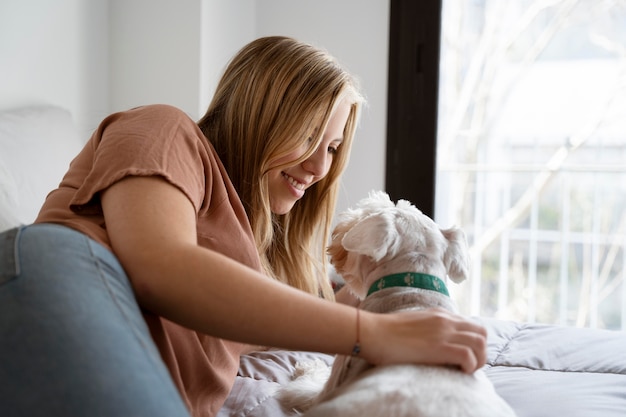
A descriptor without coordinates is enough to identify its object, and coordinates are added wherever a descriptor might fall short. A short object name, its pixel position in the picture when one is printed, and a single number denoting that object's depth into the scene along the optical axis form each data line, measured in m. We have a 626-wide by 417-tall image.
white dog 0.88
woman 0.78
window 3.93
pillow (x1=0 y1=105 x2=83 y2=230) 1.64
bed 1.43
